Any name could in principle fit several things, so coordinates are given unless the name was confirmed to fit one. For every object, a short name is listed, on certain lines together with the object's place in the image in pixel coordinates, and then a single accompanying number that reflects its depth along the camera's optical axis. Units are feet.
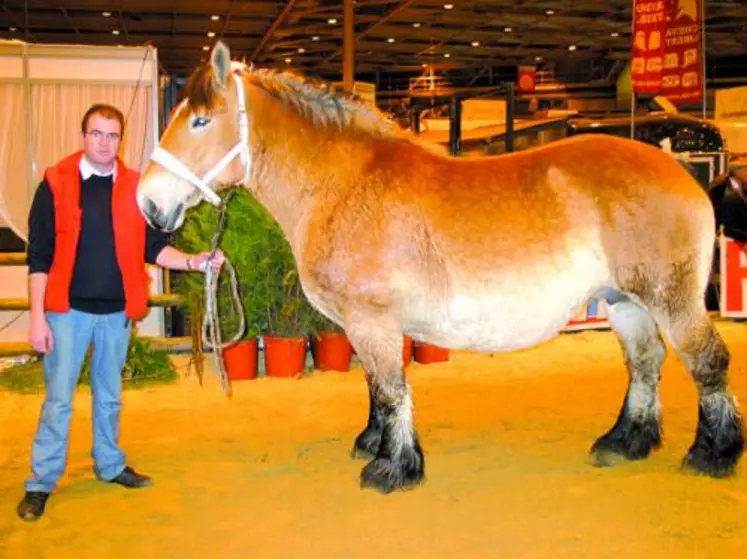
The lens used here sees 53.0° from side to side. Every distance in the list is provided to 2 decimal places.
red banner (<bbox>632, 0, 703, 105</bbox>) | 30.32
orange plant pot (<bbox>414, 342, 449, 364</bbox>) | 22.72
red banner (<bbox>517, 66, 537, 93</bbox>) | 82.33
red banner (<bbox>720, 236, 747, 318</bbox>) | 29.12
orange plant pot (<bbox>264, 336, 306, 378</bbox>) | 21.33
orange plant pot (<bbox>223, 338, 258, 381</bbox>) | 21.11
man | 11.28
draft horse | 11.74
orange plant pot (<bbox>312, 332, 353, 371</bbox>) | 21.83
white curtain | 22.29
